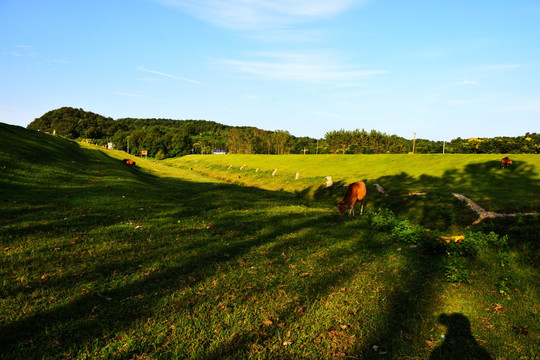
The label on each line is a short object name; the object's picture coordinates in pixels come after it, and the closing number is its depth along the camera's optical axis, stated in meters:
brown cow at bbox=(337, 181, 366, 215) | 19.84
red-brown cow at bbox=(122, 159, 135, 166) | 55.27
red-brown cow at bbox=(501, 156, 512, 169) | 39.15
